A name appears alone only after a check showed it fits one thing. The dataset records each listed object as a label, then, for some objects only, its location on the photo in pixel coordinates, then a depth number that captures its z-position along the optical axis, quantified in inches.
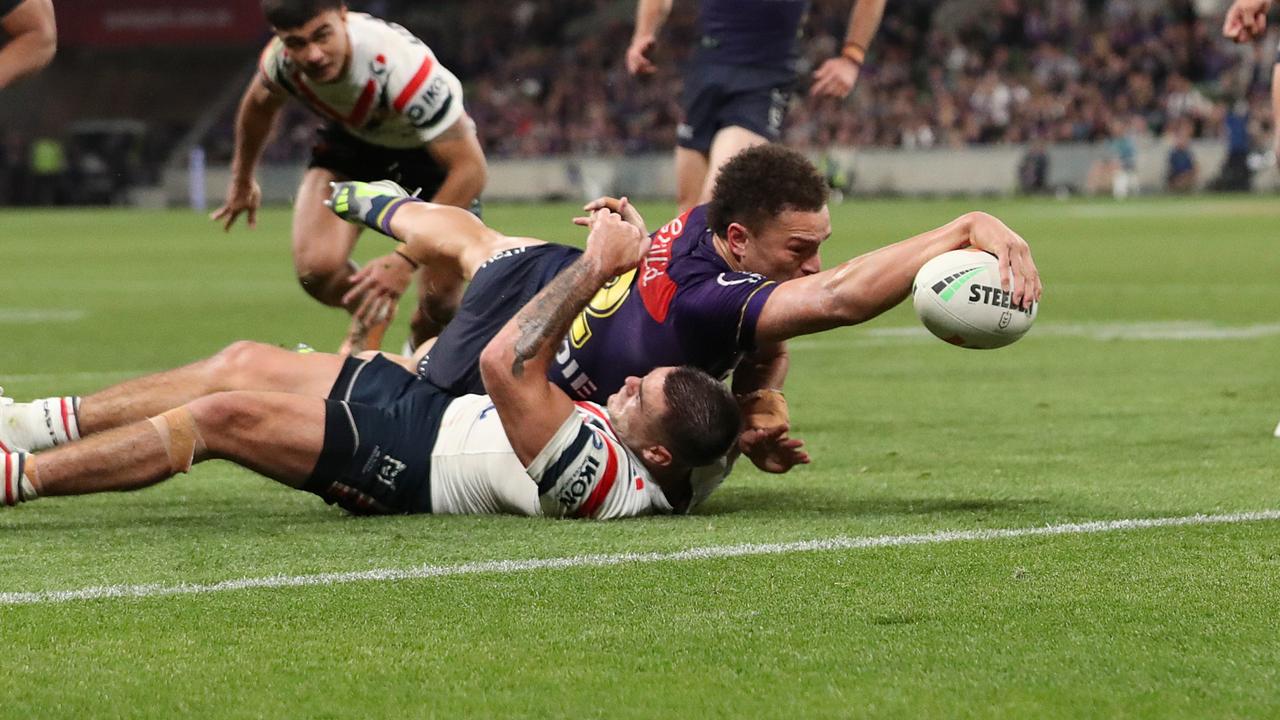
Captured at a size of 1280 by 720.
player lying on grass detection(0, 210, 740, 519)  427.5
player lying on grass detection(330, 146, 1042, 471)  422.3
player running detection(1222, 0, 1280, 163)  600.1
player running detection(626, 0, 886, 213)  787.4
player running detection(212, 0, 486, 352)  661.3
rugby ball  408.8
